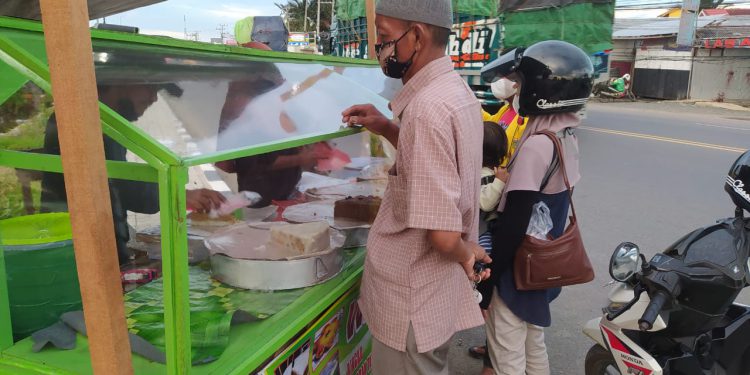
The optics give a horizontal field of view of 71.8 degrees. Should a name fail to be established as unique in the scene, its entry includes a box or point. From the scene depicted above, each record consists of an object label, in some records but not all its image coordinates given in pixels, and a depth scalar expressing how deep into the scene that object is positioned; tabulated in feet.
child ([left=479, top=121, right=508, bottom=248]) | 7.80
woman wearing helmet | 6.92
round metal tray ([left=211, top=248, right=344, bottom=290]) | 5.93
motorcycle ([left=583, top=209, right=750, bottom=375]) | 6.63
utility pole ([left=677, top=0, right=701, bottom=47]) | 64.03
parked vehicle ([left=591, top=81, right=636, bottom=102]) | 71.46
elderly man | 4.63
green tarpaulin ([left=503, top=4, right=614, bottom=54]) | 30.14
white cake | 6.23
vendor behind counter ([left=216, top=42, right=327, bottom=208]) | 9.28
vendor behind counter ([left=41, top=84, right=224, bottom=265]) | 4.90
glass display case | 4.02
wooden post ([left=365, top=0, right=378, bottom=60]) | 9.98
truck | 30.32
